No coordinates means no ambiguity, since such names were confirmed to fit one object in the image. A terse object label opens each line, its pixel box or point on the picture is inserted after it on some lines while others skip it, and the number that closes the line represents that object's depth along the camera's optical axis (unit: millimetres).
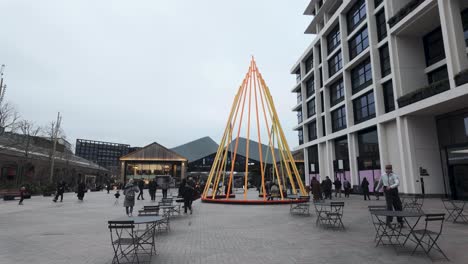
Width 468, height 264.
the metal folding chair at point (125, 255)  5352
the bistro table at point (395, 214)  6254
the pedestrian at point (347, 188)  23572
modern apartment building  17953
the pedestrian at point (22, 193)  18991
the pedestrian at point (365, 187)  20702
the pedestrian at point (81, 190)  21516
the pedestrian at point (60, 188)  21148
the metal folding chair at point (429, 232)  5541
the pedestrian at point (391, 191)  8539
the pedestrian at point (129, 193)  12212
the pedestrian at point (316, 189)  17234
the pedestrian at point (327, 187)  20672
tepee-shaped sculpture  19216
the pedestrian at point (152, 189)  20744
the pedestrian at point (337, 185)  24081
